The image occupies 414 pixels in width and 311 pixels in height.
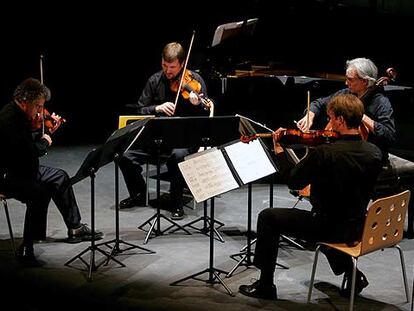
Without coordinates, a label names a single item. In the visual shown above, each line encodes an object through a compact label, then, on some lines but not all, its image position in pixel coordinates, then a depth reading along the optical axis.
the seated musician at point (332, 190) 8.55
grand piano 15.22
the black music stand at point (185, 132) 10.85
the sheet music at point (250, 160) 9.20
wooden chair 8.26
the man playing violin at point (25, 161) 10.30
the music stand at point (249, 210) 10.00
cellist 11.14
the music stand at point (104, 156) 9.51
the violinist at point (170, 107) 12.47
